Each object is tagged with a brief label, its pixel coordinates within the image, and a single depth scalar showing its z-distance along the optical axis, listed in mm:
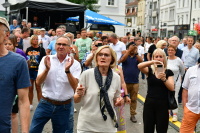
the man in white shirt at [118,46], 11172
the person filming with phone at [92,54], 7223
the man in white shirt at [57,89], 4980
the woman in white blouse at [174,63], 8055
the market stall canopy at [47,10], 17672
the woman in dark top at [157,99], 5832
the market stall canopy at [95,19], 23672
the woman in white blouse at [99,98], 4281
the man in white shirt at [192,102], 5586
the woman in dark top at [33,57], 8734
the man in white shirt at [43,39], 13418
